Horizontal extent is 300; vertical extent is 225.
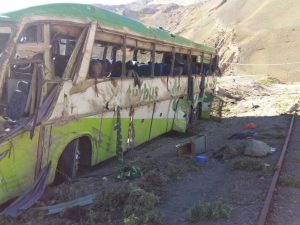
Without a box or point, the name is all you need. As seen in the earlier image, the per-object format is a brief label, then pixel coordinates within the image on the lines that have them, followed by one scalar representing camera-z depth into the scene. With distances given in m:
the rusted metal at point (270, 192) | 4.02
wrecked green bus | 4.23
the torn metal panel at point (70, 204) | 4.22
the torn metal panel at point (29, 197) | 4.06
